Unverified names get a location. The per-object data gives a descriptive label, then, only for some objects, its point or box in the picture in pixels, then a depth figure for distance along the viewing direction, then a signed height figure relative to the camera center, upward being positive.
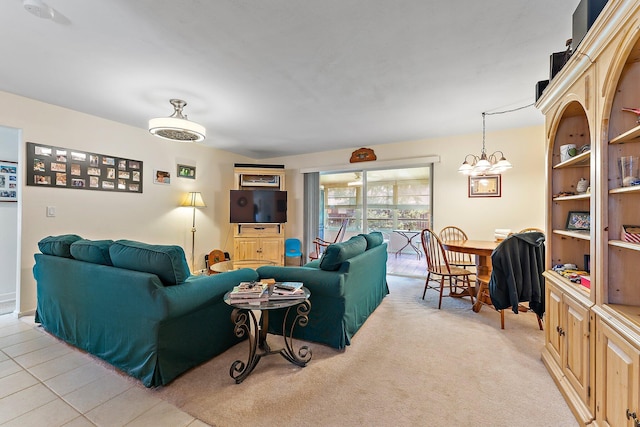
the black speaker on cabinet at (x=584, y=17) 1.32 +1.02
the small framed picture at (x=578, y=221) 1.78 -0.04
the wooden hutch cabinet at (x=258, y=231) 5.05 -0.35
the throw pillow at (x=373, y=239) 3.01 -0.30
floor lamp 4.40 +0.16
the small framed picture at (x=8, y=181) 3.29 +0.38
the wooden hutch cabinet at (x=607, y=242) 1.12 -0.13
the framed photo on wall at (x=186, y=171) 4.47 +0.71
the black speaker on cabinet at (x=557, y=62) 1.70 +0.99
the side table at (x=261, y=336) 1.75 -0.90
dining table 2.98 -0.45
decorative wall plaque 4.83 +1.07
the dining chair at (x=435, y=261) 3.20 -0.60
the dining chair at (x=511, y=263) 2.47 -0.45
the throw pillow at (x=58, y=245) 2.31 -0.30
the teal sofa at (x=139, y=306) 1.71 -0.67
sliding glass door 4.79 +0.24
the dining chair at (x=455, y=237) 4.02 -0.36
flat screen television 5.02 +0.13
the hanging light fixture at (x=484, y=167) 3.12 +0.57
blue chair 5.47 -0.75
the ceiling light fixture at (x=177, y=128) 2.59 +0.86
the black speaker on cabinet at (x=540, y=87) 1.98 +0.96
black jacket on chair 2.46 -0.54
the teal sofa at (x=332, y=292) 2.15 -0.65
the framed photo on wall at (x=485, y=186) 3.98 +0.43
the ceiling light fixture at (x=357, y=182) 5.21 +0.63
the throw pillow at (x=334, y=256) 2.18 -0.36
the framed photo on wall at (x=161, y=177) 4.09 +0.56
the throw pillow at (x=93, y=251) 2.05 -0.31
